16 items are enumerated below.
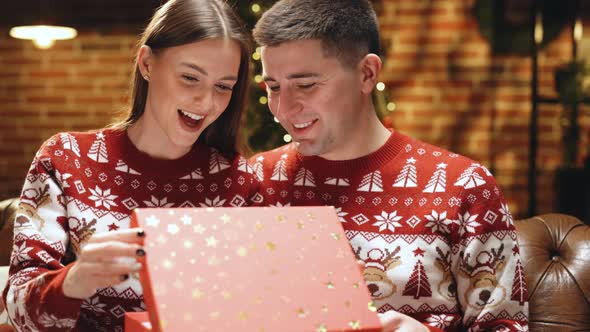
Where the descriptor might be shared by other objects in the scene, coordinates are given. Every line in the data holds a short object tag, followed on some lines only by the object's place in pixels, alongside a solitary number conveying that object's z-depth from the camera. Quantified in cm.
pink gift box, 169
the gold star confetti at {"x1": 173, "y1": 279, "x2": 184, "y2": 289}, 161
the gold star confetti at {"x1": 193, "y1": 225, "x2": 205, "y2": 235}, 168
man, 204
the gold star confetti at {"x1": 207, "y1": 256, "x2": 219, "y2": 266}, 165
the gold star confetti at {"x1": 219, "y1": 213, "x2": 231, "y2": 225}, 170
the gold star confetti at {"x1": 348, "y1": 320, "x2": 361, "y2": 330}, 167
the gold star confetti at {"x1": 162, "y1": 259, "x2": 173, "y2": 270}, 163
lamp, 452
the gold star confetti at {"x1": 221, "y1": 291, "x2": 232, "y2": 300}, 163
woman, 197
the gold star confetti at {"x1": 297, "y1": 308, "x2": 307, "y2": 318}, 165
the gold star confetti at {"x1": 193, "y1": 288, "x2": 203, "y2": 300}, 161
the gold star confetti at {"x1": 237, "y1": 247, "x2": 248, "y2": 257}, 167
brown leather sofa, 225
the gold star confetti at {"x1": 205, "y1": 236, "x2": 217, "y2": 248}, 167
